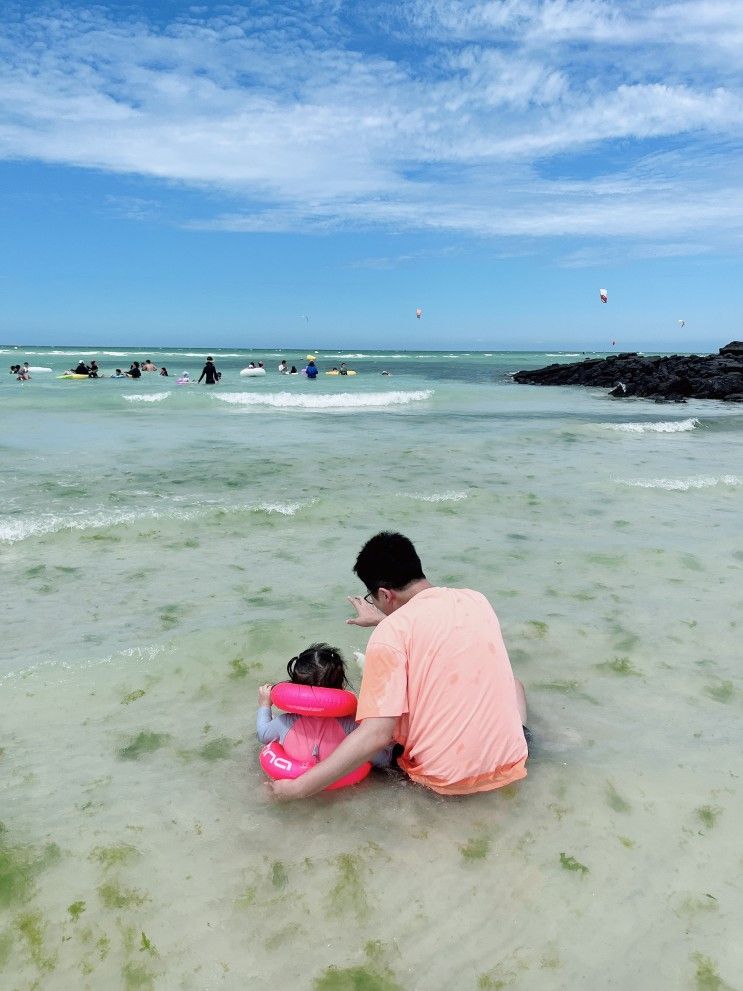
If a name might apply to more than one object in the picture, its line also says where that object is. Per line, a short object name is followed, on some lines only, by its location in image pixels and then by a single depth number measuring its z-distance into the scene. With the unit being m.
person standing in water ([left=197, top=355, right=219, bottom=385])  40.91
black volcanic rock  36.06
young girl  3.51
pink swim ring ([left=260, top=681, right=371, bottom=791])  3.40
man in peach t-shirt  3.18
